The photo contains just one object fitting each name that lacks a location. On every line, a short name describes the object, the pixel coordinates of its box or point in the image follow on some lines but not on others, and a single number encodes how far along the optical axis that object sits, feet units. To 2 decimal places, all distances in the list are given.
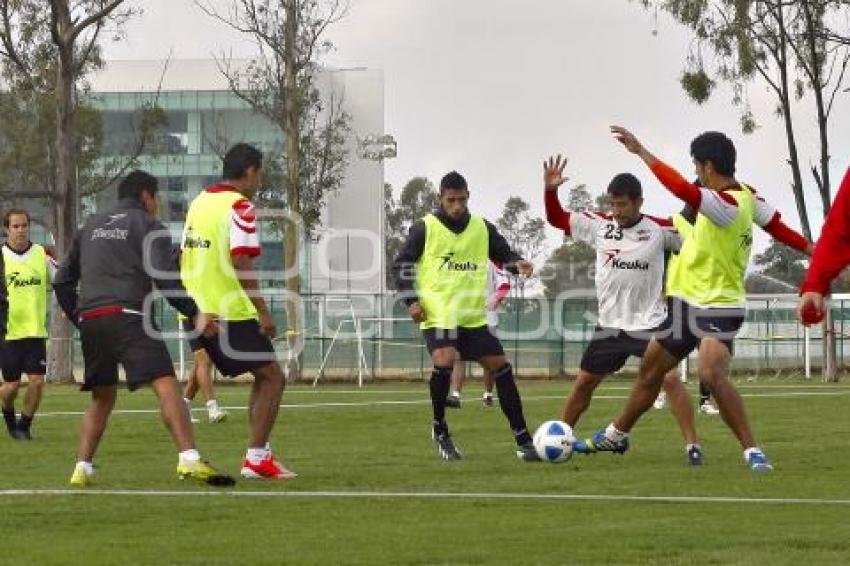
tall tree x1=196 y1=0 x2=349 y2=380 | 170.30
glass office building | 323.57
